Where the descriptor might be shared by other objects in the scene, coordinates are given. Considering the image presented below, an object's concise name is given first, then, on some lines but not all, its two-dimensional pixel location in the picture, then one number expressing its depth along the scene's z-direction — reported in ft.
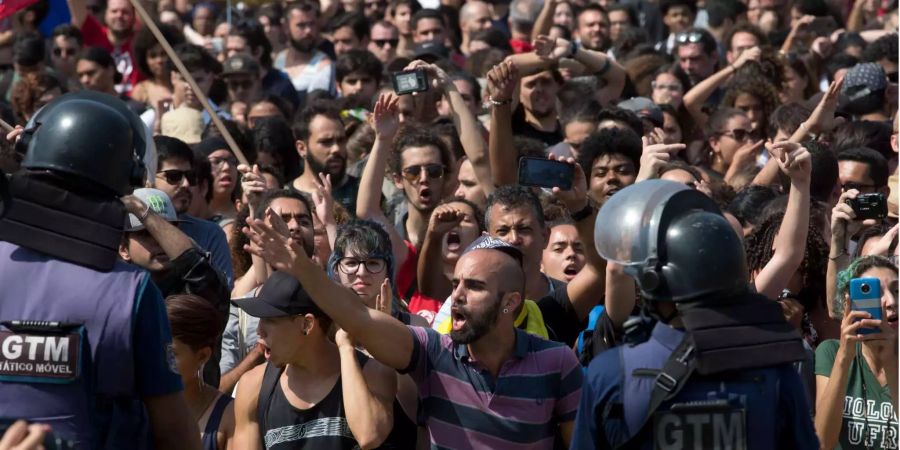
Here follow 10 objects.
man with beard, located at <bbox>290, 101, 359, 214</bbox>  61.62
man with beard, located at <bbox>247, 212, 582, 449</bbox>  34.47
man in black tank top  35.83
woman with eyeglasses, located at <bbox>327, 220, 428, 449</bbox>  42.24
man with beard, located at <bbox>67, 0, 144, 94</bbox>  88.58
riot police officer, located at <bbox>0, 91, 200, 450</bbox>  27.14
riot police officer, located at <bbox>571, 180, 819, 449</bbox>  26.58
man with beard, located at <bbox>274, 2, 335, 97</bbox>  87.25
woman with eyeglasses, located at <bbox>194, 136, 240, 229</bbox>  59.52
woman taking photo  36.09
